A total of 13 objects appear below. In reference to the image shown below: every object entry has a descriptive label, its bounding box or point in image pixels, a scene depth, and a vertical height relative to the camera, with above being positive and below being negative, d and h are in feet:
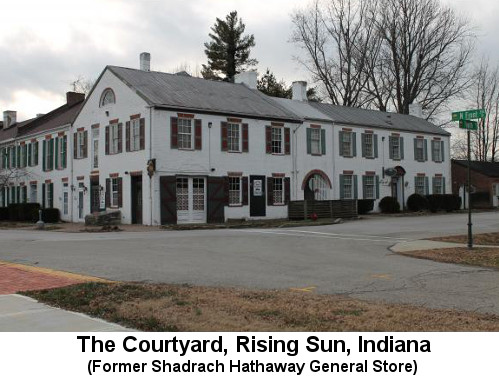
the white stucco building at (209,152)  94.89 +10.14
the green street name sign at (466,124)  48.76 +6.81
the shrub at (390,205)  126.31 -0.53
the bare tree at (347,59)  179.11 +46.47
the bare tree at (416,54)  172.86 +46.37
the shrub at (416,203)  132.16 -0.13
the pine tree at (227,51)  196.44 +54.49
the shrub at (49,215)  115.75 -1.90
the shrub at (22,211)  120.67 -1.09
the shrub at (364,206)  122.42 -0.67
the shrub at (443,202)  132.98 -0.08
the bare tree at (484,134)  190.30 +24.51
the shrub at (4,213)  130.95 -1.71
